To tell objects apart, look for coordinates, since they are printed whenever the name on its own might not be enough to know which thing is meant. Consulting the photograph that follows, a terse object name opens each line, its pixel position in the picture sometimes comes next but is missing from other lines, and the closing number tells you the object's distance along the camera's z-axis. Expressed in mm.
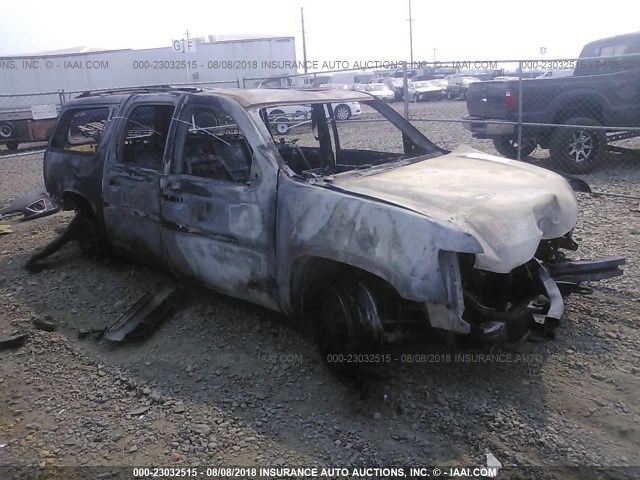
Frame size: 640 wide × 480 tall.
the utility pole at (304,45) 39588
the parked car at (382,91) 25406
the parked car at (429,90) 29469
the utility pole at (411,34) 47641
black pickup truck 8461
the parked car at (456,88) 29562
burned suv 2947
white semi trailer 19903
